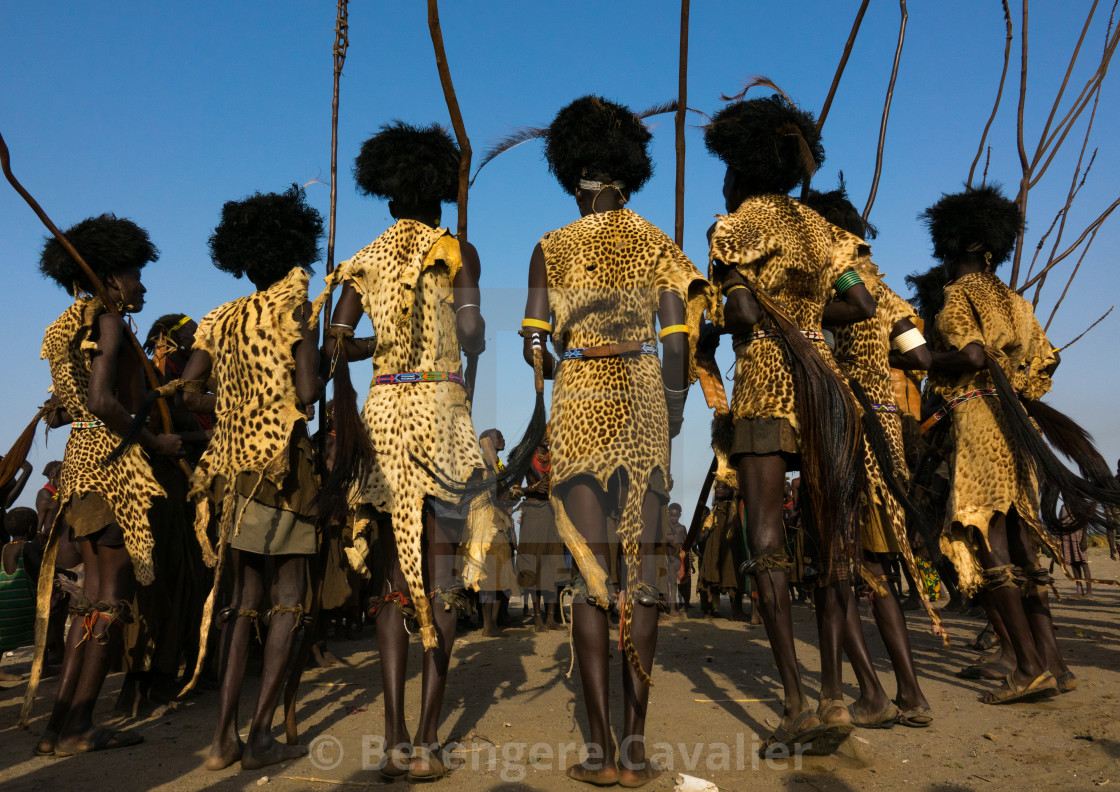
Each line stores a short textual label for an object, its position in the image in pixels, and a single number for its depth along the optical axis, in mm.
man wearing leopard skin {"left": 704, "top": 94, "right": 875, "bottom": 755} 3703
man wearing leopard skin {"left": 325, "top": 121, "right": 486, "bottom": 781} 3627
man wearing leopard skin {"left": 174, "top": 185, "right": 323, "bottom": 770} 3723
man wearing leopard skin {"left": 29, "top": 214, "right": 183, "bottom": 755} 4105
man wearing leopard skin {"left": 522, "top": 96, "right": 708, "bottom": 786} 3416
